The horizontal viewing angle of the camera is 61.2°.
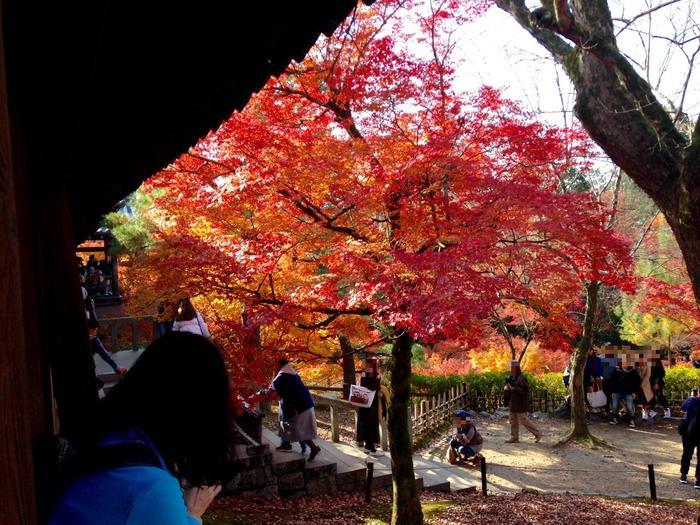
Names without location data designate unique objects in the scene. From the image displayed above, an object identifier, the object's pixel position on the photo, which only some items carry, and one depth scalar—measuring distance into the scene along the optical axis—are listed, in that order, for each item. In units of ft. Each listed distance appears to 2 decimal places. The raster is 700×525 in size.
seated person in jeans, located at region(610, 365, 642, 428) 49.85
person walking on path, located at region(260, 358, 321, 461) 29.86
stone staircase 29.48
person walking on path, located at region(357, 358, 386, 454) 36.52
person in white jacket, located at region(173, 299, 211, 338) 23.36
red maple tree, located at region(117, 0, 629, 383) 22.61
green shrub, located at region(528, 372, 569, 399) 60.18
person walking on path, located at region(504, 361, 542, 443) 43.91
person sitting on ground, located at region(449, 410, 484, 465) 38.24
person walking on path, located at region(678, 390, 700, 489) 32.24
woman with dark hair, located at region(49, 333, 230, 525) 3.55
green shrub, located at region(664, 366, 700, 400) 57.11
